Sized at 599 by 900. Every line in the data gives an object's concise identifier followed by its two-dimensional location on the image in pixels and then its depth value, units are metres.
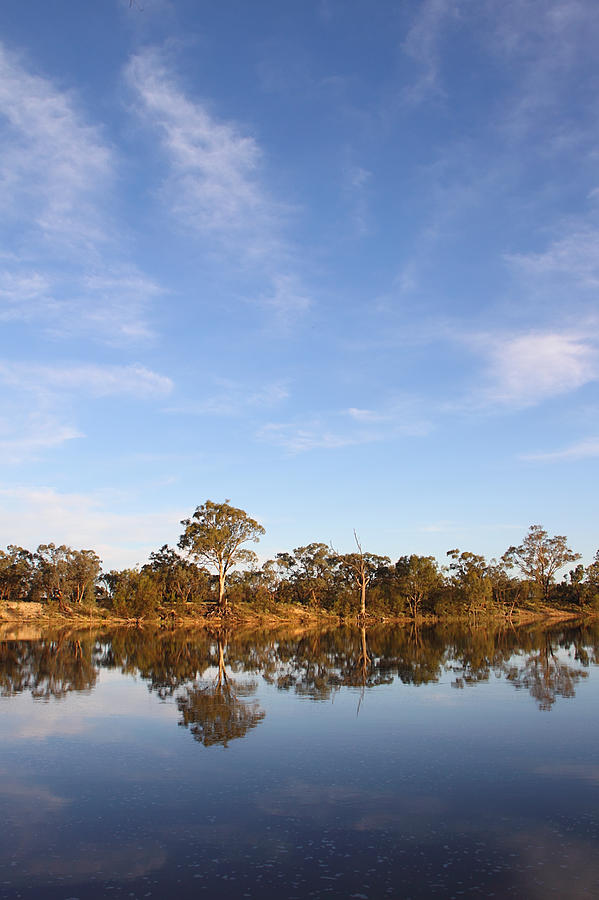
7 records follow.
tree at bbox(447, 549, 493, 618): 81.62
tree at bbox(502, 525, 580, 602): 106.39
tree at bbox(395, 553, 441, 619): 88.12
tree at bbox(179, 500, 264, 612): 71.88
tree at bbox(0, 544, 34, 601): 90.12
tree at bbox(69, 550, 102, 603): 84.12
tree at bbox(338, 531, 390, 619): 83.56
